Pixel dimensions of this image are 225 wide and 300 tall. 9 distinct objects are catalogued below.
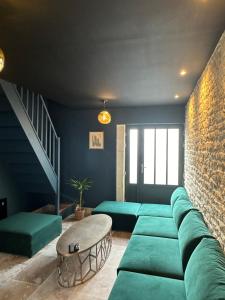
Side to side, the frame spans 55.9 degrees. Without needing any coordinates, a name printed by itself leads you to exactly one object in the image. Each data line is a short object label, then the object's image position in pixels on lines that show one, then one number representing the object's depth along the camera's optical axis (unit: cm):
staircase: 324
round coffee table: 259
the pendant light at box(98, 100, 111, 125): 426
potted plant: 483
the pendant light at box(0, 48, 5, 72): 146
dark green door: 504
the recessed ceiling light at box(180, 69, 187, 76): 270
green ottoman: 315
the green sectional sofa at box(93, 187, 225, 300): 151
